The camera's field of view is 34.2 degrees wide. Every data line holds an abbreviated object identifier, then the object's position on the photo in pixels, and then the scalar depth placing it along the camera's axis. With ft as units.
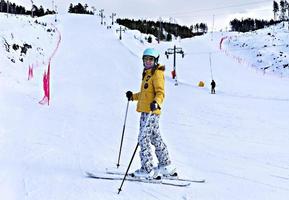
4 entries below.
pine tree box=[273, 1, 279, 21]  504.22
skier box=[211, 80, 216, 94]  88.53
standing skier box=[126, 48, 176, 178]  18.86
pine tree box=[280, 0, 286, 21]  488.93
